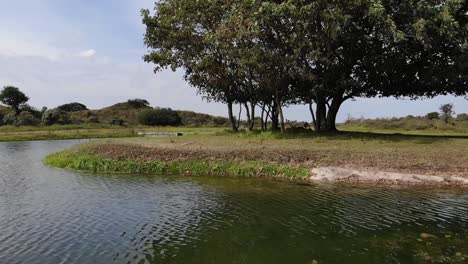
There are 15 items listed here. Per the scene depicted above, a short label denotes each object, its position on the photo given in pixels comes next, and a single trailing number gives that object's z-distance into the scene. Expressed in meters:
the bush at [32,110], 102.68
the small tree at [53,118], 93.42
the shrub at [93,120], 104.69
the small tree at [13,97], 100.88
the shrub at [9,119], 90.34
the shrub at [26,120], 88.12
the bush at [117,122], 100.38
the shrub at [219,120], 107.32
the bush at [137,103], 131.93
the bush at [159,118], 98.69
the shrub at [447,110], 81.46
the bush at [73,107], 129.38
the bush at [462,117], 87.45
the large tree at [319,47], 32.56
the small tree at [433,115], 81.38
